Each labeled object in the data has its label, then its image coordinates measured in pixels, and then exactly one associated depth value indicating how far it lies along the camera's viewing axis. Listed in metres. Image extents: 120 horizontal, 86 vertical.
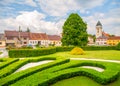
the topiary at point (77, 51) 16.96
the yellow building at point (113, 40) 55.36
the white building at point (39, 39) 43.93
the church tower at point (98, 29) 59.06
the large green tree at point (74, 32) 23.95
